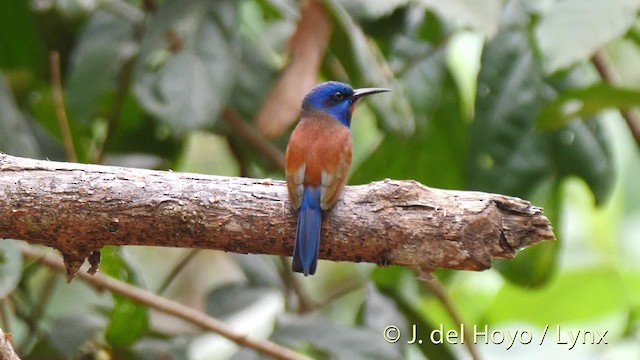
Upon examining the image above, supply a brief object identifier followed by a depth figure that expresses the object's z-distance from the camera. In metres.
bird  5.45
